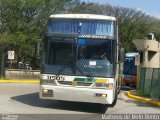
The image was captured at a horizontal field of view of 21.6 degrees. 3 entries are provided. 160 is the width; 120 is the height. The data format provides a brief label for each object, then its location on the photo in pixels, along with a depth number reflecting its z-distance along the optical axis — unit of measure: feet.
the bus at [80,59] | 46.19
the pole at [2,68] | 110.52
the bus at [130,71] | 102.99
